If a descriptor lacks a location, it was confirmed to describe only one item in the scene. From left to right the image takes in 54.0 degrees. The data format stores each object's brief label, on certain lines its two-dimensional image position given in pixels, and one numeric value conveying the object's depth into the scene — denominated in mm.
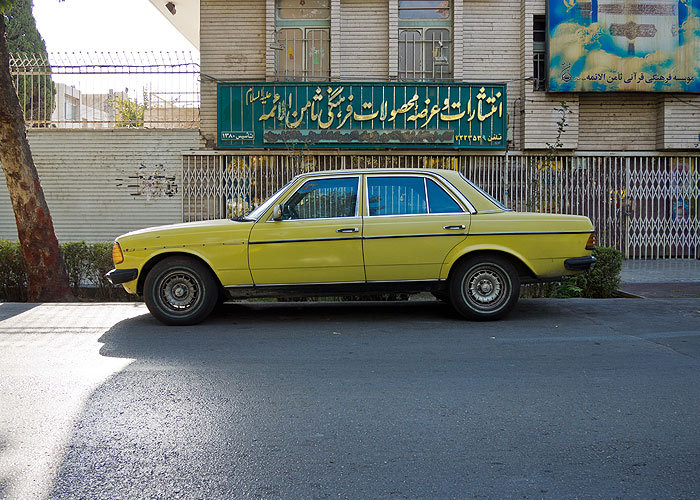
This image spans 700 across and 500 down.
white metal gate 16828
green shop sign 16609
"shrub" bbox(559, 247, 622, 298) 10133
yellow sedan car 7508
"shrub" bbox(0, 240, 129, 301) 10539
